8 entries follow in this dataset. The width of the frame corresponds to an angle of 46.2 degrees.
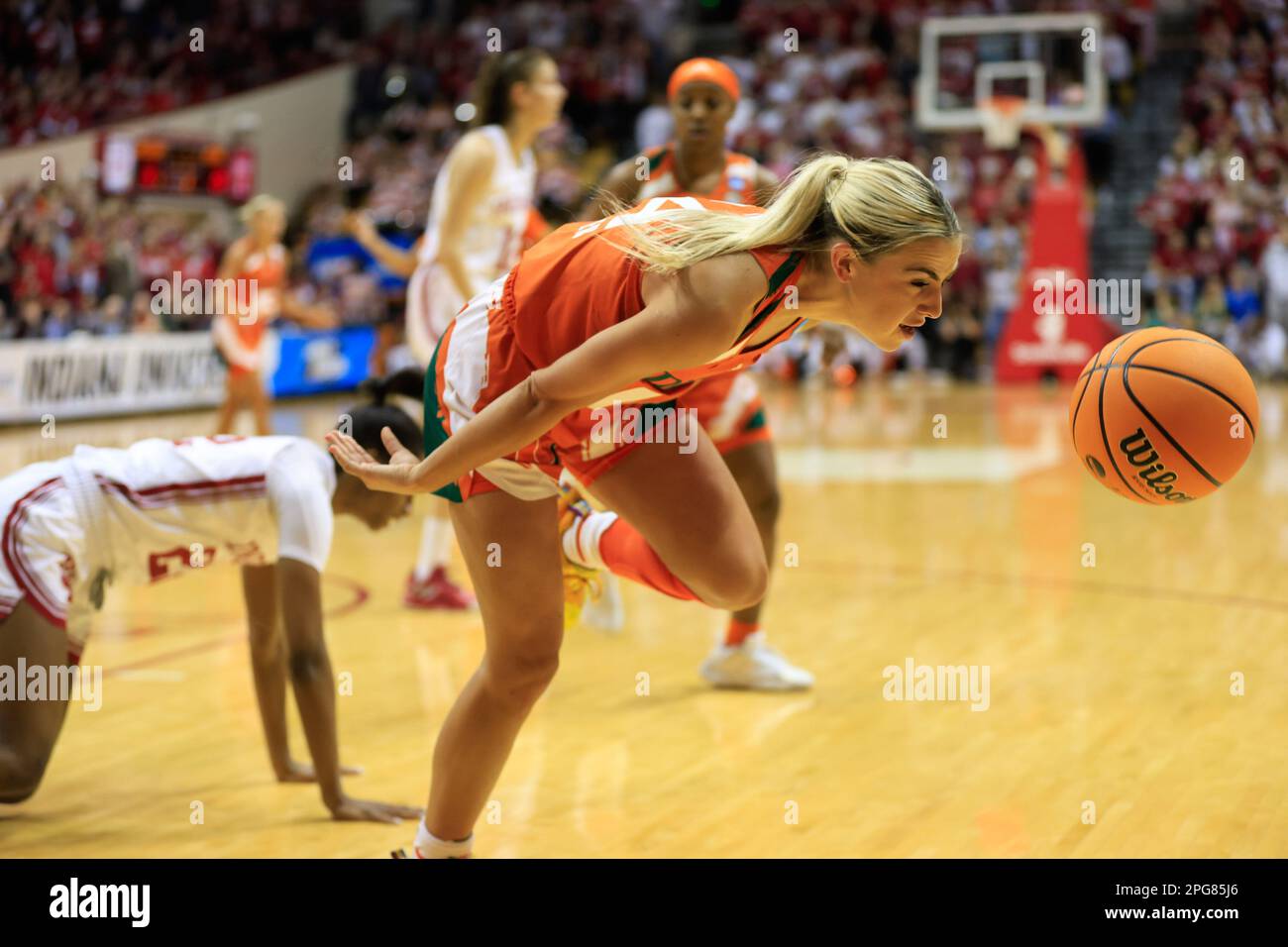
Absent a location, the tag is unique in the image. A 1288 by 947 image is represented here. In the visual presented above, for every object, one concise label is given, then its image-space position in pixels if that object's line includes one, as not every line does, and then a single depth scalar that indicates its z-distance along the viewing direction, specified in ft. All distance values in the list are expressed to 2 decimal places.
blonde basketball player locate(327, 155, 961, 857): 9.09
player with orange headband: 16.53
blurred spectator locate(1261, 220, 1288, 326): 57.21
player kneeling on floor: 12.02
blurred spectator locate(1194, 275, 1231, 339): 58.03
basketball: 11.18
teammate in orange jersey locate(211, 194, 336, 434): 36.50
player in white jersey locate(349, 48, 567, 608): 19.75
